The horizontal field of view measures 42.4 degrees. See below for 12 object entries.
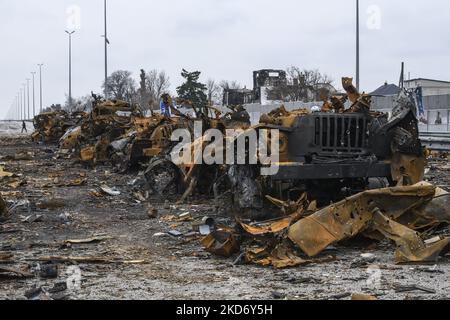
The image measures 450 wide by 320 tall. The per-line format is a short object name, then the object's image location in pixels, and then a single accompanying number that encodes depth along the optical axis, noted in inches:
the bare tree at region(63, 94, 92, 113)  1269.9
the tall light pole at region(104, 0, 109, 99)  1588.3
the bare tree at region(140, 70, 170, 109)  3063.5
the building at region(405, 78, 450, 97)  2541.8
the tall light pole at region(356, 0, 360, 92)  961.0
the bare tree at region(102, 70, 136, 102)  2974.7
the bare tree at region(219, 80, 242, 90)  3094.2
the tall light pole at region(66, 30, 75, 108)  2175.7
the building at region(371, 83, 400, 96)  2439.5
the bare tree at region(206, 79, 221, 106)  2922.5
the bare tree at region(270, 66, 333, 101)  1455.7
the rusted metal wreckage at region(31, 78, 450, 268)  249.6
